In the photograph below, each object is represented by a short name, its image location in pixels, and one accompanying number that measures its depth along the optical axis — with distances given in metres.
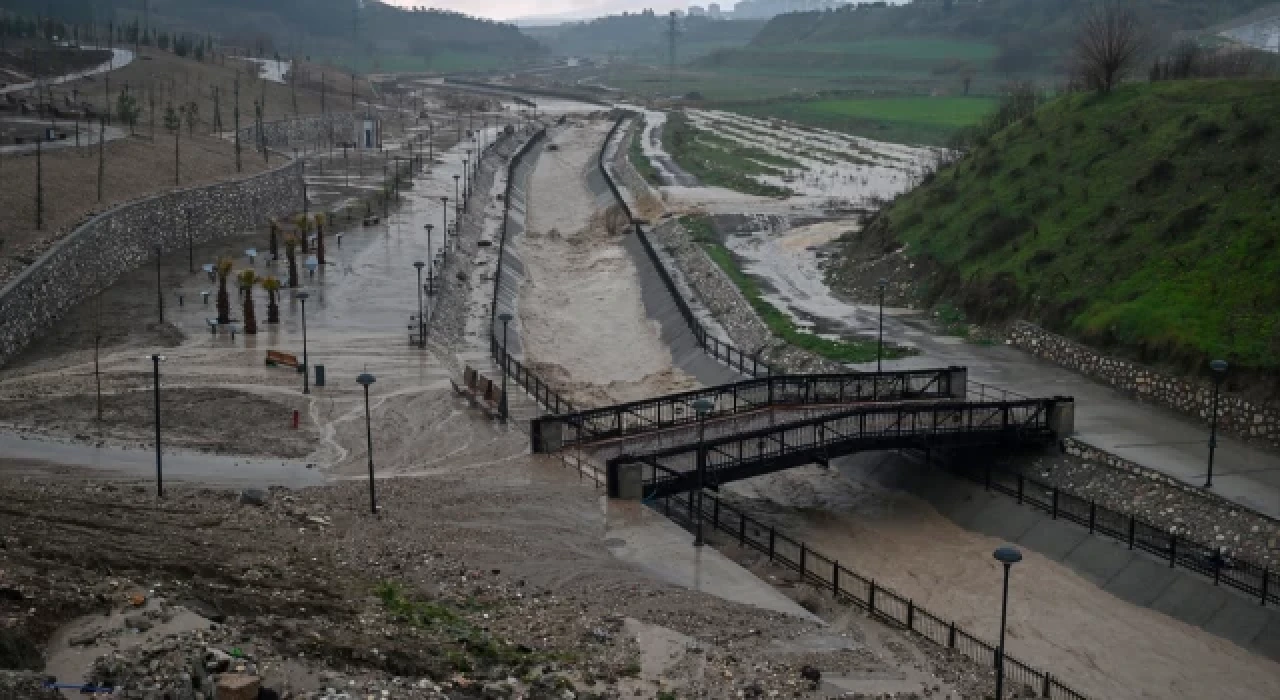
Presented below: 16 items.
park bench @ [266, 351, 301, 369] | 47.03
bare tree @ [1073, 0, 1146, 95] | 62.72
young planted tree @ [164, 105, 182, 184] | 92.73
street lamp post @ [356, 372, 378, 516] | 31.69
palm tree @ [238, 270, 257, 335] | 51.88
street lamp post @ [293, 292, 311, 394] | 44.00
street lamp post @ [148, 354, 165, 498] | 31.34
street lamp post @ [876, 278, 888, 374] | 44.49
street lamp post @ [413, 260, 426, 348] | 51.77
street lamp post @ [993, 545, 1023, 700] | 22.27
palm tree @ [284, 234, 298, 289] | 61.88
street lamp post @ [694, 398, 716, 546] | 30.36
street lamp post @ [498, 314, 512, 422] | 41.75
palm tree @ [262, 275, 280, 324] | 53.66
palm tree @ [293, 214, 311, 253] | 69.49
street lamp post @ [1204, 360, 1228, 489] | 32.00
